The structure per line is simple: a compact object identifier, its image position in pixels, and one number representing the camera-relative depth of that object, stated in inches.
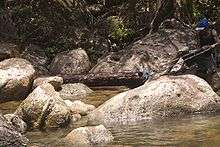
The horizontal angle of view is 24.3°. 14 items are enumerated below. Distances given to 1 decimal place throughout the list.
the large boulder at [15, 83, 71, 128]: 430.0
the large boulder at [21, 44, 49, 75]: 690.5
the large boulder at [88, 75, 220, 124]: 442.9
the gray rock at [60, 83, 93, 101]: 581.0
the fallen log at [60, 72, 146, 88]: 600.7
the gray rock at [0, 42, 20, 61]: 666.2
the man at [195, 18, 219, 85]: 570.3
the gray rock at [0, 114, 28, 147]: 316.5
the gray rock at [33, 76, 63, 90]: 581.3
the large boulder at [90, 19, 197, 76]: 626.2
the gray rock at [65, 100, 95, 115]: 483.8
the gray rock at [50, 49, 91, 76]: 668.7
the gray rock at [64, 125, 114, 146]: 358.9
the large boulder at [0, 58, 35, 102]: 560.1
